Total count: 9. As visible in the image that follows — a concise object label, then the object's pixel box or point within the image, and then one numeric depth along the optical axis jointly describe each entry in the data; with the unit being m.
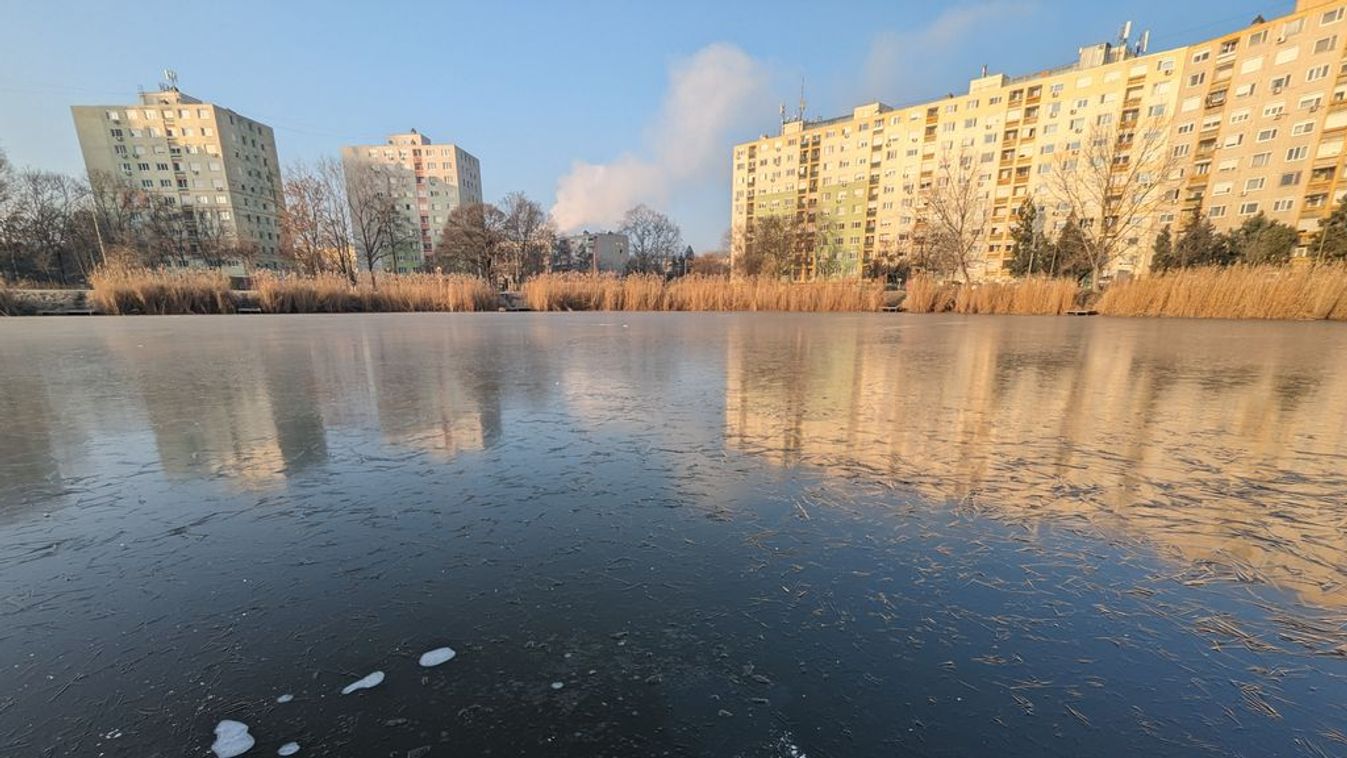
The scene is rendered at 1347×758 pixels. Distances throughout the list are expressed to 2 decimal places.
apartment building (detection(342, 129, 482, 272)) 81.75
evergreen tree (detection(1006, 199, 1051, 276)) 38.62
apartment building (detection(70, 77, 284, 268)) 58.56
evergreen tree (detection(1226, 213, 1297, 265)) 30.46
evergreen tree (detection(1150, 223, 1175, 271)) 33.35
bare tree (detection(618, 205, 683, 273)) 67.56
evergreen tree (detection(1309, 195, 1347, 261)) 28.16
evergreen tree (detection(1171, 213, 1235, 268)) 32.28
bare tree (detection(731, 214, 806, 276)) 49.97
